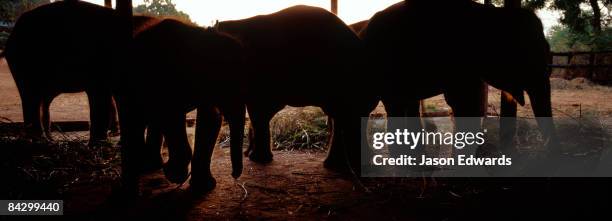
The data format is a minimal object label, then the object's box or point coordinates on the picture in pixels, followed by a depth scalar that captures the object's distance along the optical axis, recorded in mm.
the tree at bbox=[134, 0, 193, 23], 63281
